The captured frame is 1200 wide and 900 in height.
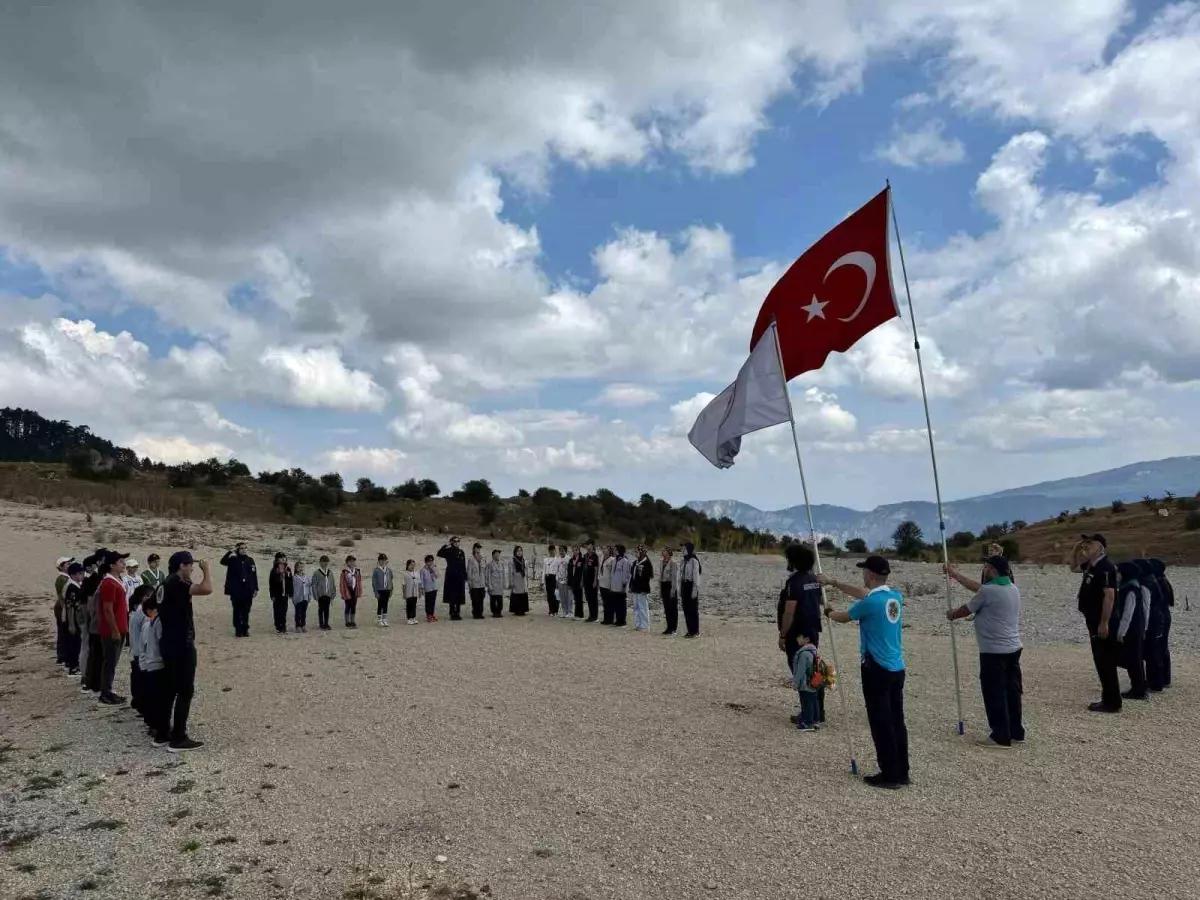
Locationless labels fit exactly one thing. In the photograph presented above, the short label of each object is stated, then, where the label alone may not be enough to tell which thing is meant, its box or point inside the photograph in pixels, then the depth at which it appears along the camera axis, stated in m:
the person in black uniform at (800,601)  8.62
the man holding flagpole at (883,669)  6.70
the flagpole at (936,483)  7.78
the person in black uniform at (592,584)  18.95
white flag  8.49
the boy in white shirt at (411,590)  18.52
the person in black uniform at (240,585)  16.41
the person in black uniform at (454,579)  19.30
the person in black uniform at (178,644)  7.86
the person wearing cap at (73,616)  11.38
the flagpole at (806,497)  7.14
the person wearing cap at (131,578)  12.13
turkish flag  8.30
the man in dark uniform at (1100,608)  9.14
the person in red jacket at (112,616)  9.86
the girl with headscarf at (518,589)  19.94
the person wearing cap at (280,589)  17.02
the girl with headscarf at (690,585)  15.27
